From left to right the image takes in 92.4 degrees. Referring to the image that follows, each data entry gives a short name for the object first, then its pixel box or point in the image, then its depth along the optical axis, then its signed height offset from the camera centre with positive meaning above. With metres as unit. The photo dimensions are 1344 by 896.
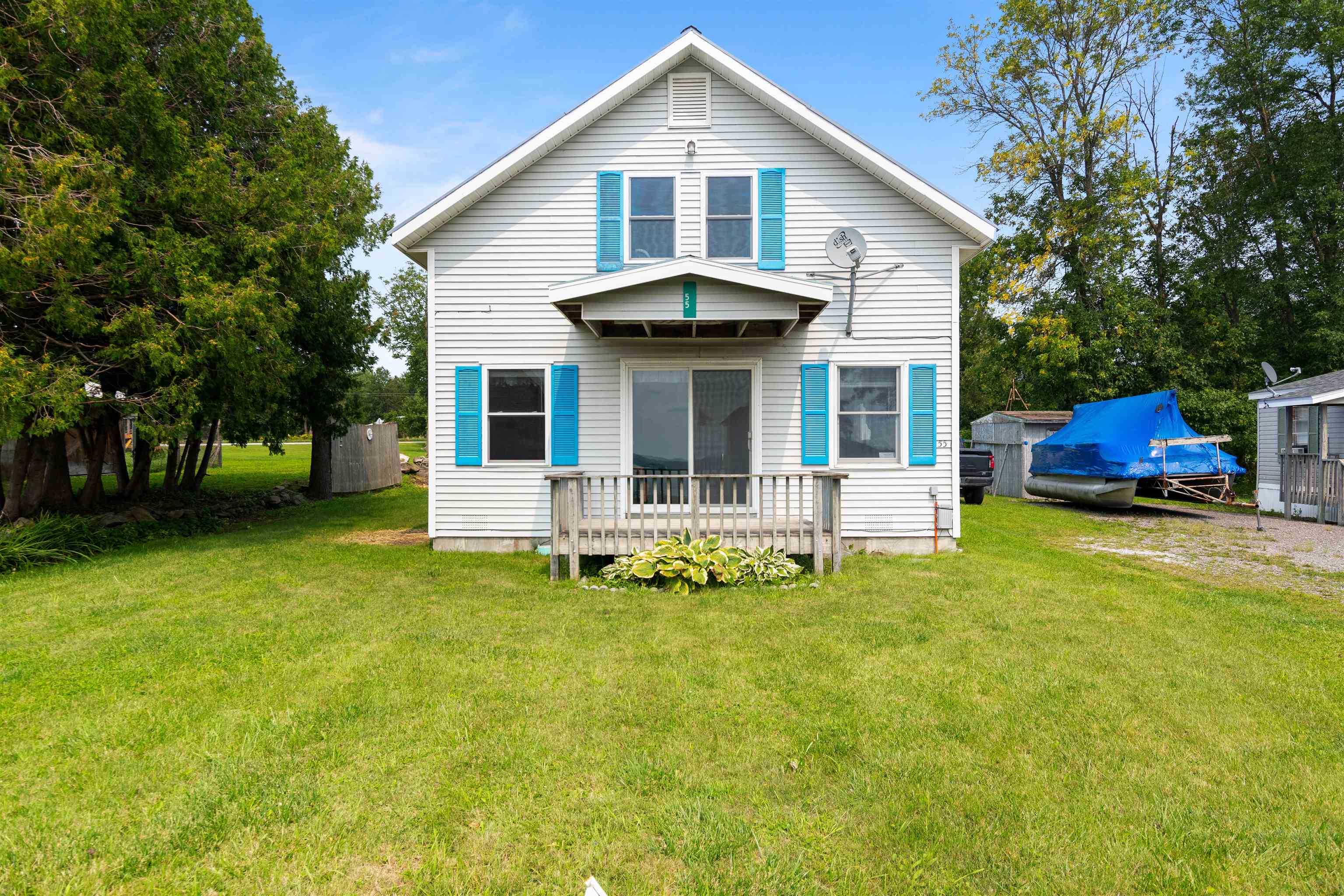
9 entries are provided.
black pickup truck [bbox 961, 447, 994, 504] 14.98 -0.60
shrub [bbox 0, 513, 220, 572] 8.31 -1.46
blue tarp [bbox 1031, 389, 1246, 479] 13.98 -0.02
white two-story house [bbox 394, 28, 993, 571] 9.20 +1.48
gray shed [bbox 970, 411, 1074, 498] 18.23 +0.14
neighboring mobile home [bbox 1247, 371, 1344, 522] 12.12 +0.03
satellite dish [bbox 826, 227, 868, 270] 8.83 +2.70
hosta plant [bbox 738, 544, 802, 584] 7.47 -1.47
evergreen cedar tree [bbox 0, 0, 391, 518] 7.87 +2.94
